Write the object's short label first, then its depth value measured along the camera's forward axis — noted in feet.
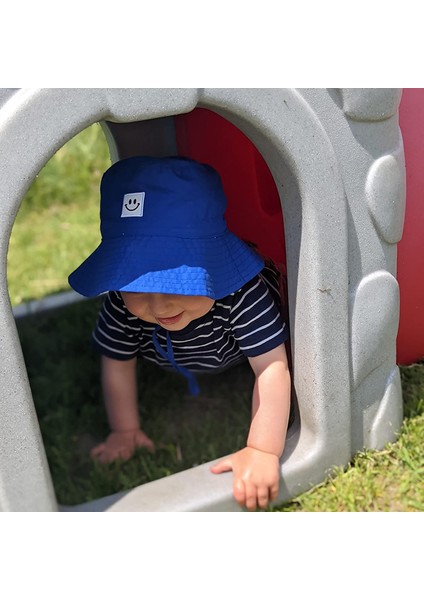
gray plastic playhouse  4.85
